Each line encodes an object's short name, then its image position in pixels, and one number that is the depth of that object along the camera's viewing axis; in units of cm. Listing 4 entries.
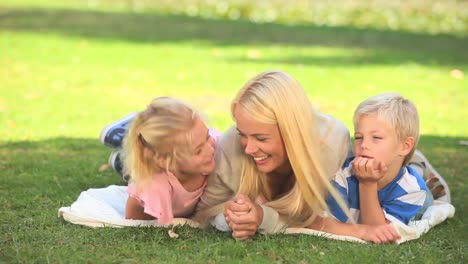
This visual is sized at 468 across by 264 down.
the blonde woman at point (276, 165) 765
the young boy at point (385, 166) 806
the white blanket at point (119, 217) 801
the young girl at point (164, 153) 785
